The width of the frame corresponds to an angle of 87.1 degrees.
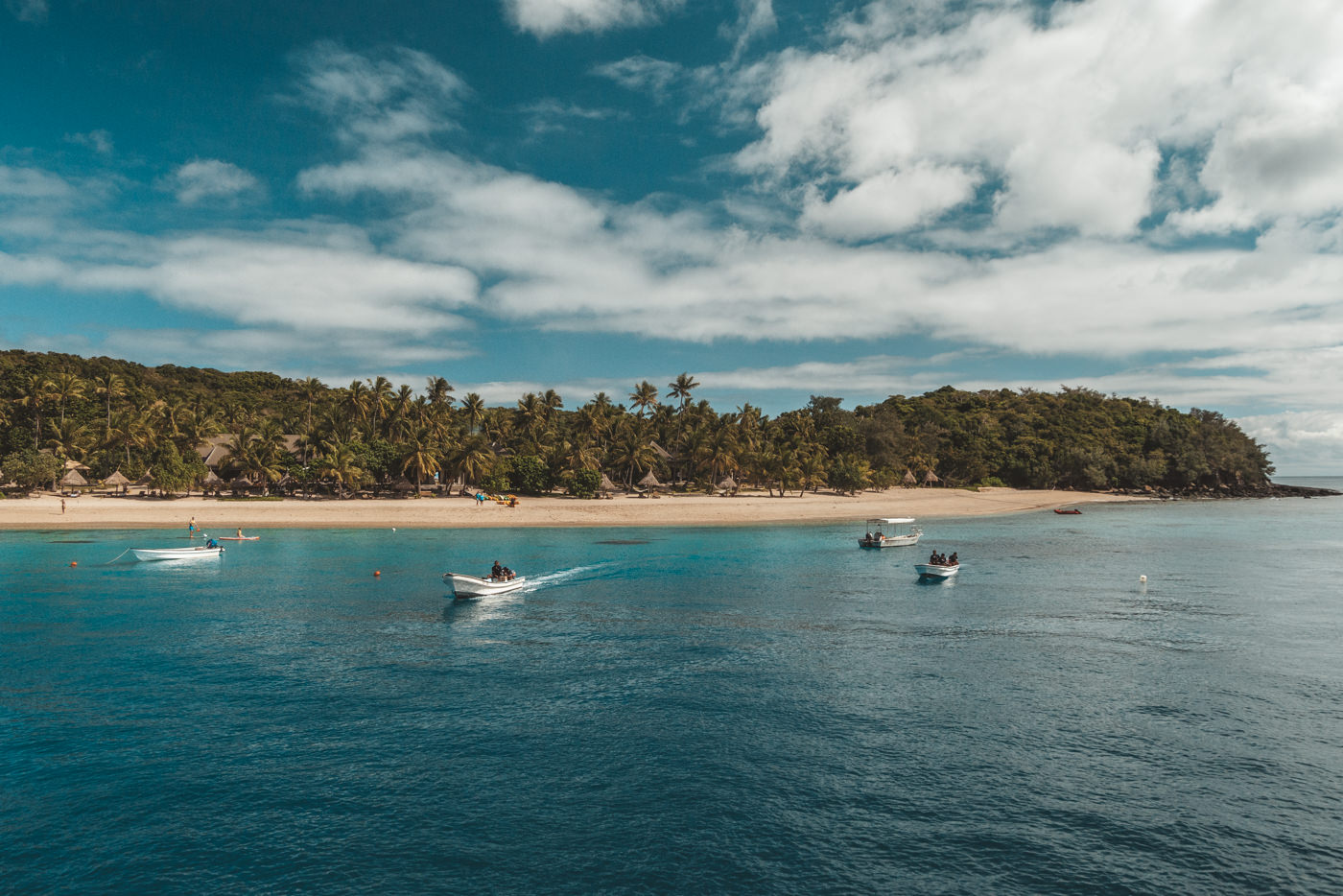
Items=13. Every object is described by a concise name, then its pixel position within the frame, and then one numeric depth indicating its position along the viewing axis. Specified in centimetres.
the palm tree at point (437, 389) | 14025
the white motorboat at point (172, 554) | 6030
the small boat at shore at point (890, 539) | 7362
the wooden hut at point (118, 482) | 11081
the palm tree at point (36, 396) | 10788
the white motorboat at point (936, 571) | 5376
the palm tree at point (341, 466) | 10288
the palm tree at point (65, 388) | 11025
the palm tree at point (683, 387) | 16188
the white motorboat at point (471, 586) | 4388
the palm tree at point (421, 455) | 10712
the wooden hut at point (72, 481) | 10269
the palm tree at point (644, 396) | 15438
